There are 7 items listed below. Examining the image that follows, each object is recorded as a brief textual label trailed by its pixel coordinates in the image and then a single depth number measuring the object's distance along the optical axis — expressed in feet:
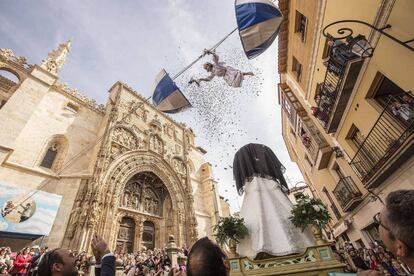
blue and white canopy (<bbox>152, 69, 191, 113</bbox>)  23.52
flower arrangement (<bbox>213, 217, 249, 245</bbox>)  13.25
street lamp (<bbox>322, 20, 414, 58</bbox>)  20.45
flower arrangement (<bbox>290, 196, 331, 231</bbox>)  12.11
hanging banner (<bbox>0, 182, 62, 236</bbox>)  27.14
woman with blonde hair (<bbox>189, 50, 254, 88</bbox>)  22.56
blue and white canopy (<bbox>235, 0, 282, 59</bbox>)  16.88
